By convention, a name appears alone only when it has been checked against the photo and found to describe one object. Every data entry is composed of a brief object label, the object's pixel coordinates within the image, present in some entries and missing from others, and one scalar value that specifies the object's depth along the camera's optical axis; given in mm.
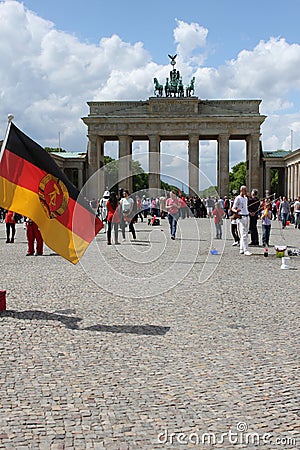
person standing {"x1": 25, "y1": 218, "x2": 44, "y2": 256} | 17750
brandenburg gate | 80500
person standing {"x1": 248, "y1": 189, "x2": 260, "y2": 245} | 20266
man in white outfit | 18094
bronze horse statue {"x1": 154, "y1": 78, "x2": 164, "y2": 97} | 85500
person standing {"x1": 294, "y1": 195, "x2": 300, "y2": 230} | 34912
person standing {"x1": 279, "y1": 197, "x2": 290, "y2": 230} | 35531
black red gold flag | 8266
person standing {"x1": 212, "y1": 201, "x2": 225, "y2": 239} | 23236
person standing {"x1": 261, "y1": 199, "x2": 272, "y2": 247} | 18797
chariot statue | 85688
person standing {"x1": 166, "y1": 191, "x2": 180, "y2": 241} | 20562
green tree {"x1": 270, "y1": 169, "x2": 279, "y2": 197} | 118481
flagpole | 8266
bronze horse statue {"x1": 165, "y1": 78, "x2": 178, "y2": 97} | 85812
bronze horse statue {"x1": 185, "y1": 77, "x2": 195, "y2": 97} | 85875
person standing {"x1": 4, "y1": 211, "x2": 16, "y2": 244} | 21891
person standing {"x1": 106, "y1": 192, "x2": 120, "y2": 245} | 20688
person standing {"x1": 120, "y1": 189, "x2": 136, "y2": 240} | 21969
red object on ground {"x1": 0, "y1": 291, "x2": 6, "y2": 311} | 8930
